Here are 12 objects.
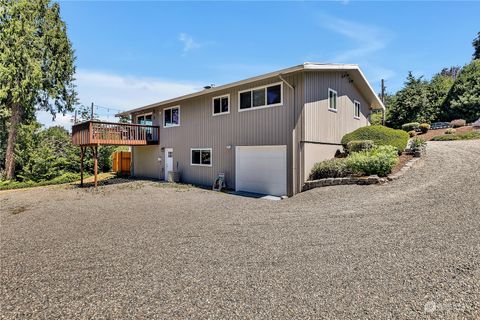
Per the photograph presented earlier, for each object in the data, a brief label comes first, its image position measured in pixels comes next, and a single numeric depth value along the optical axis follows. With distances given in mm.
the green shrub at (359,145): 10967
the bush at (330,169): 9789
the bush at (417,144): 11289
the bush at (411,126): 22875
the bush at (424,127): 21953
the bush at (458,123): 22194
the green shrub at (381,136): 11562
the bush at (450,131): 20059
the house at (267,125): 10281
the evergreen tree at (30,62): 17234
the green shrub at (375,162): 8999
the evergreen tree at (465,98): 24297
